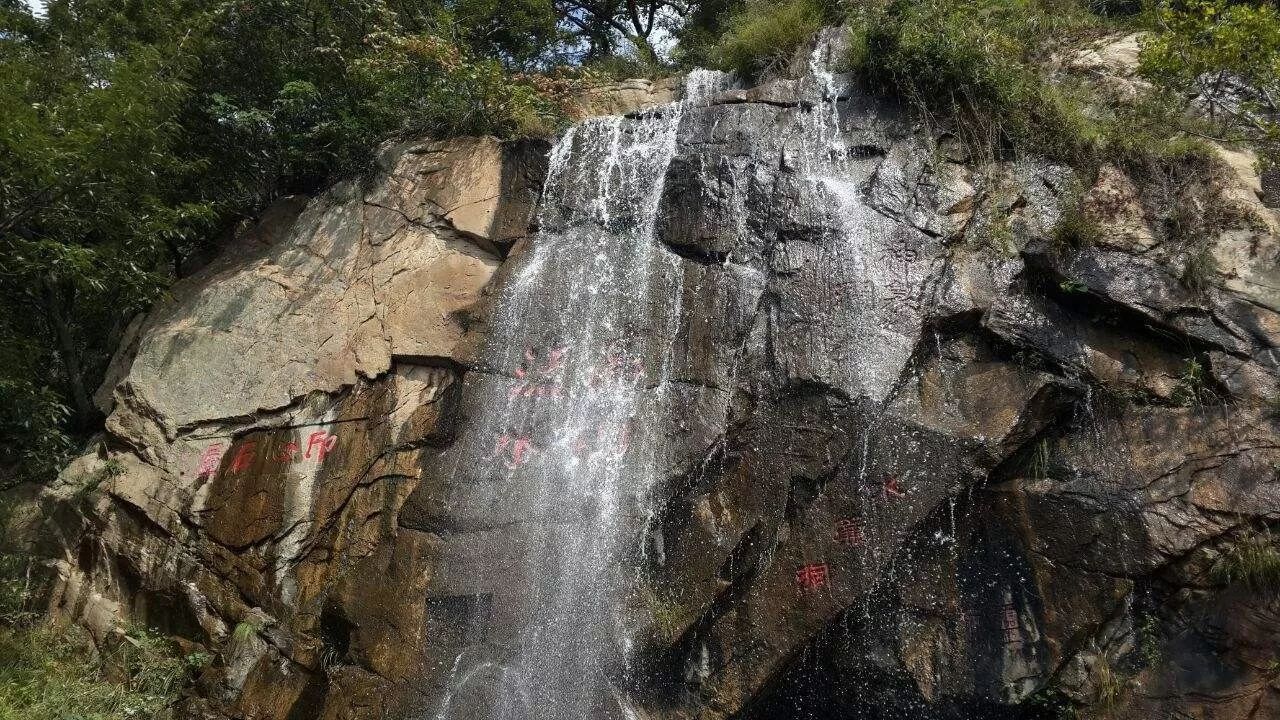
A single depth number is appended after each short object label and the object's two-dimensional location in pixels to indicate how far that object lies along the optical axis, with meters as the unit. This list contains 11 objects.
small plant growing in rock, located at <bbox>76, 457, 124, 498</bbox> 6.82
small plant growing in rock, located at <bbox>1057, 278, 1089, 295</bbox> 6.03
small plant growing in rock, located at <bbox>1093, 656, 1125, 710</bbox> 4.95
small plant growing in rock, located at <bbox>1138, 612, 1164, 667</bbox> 4.97
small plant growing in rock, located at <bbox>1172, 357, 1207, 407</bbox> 5.57
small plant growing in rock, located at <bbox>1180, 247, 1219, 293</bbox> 5.93
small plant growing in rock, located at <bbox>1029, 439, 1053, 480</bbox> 5.50
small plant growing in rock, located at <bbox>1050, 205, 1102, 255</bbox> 6.27
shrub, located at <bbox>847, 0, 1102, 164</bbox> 7.23
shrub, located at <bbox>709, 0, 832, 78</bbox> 8.99
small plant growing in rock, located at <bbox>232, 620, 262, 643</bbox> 6.12
